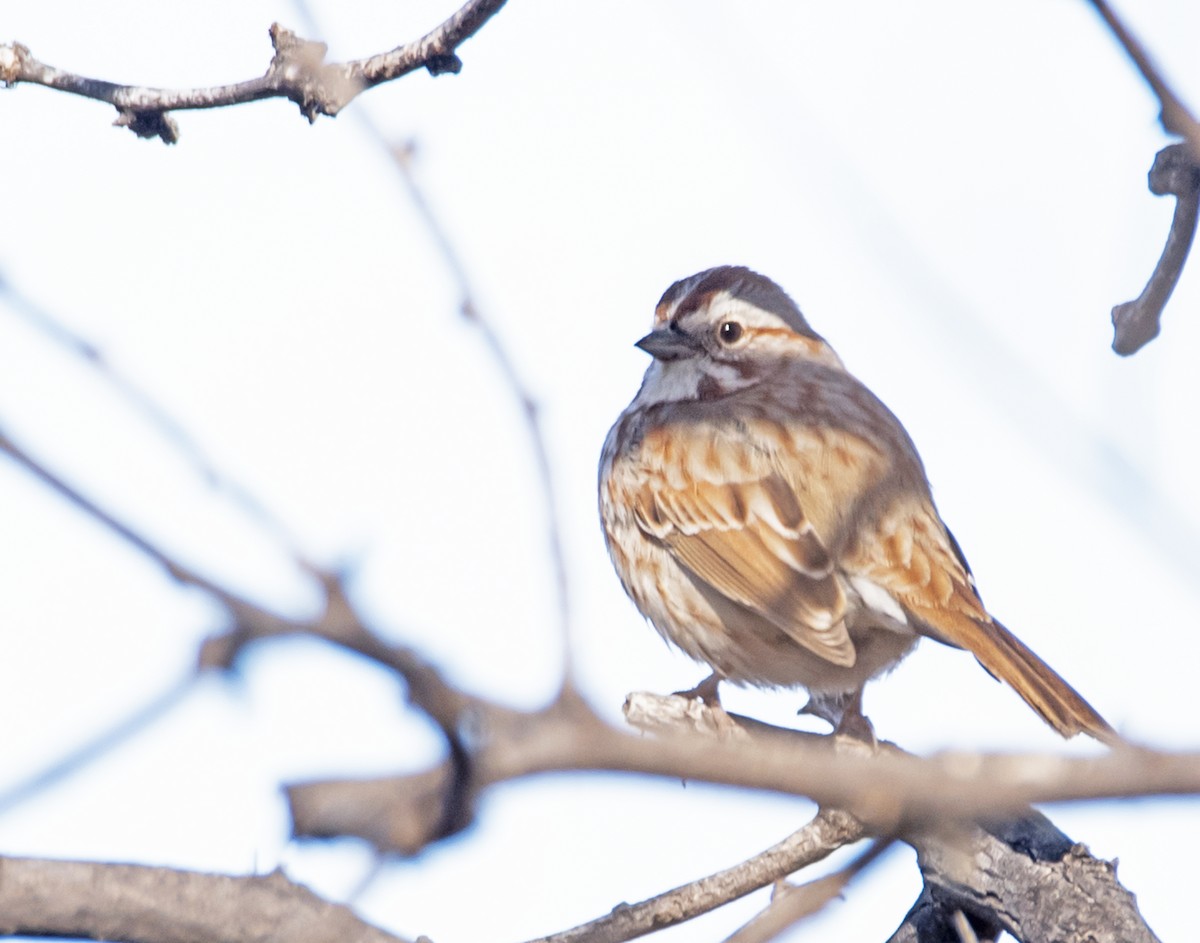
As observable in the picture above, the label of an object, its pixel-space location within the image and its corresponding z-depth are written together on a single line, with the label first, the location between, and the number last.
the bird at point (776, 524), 10.80
